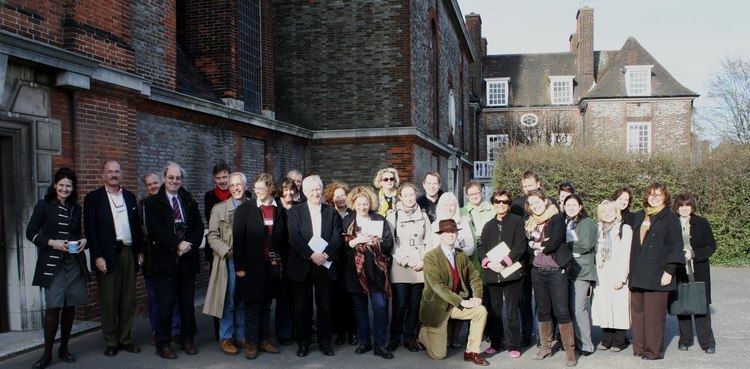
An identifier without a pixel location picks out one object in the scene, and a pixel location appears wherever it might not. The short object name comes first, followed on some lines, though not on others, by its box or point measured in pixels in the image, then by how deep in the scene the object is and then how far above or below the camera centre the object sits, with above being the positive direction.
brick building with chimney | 35.94 +4.68
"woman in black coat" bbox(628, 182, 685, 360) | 6.34 -1.06
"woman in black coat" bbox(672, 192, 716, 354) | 6.78 -1.00
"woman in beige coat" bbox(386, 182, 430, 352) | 6.68 -0.99
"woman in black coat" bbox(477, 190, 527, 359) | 6.41 -1.09
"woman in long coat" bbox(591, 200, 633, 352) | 6.57 -1.13
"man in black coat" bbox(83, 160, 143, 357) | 6.34 -0.83
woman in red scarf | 6.55 -1.05
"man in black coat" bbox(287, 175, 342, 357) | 6.52 -0.93
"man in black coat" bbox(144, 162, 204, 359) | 6.47 -0.85
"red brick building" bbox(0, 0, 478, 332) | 7.05 +1.41
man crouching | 6.26 -1.33
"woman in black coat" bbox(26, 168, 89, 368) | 5.93 -0.79
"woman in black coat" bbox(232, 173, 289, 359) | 6.48 -0.86
